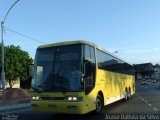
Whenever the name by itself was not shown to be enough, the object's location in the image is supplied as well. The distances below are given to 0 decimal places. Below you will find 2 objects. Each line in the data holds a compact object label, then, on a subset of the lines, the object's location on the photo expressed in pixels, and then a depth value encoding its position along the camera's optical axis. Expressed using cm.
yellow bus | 659
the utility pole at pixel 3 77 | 1329
